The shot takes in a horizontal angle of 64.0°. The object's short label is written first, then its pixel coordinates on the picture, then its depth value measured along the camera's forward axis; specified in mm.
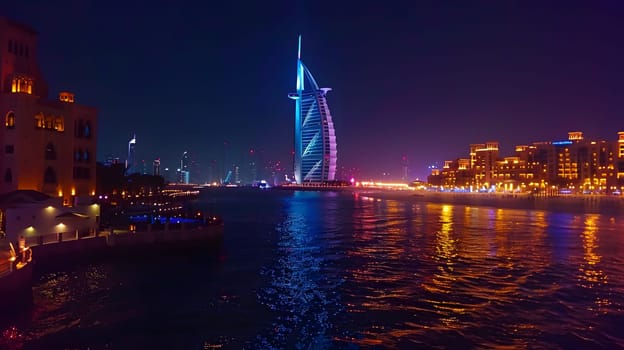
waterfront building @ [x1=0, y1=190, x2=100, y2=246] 24061
